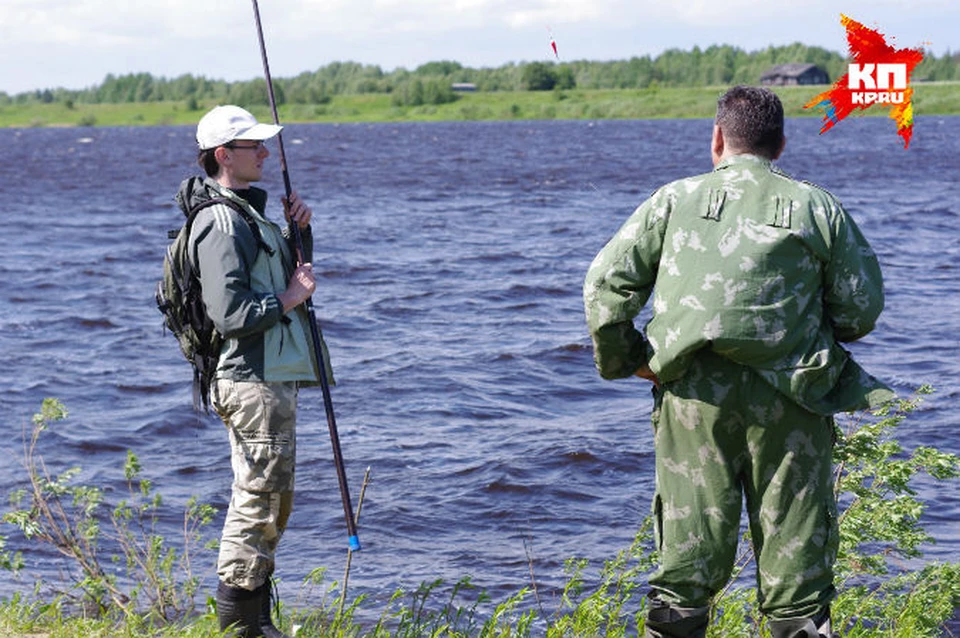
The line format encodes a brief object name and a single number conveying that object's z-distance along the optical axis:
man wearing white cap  9.01
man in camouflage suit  7.65
